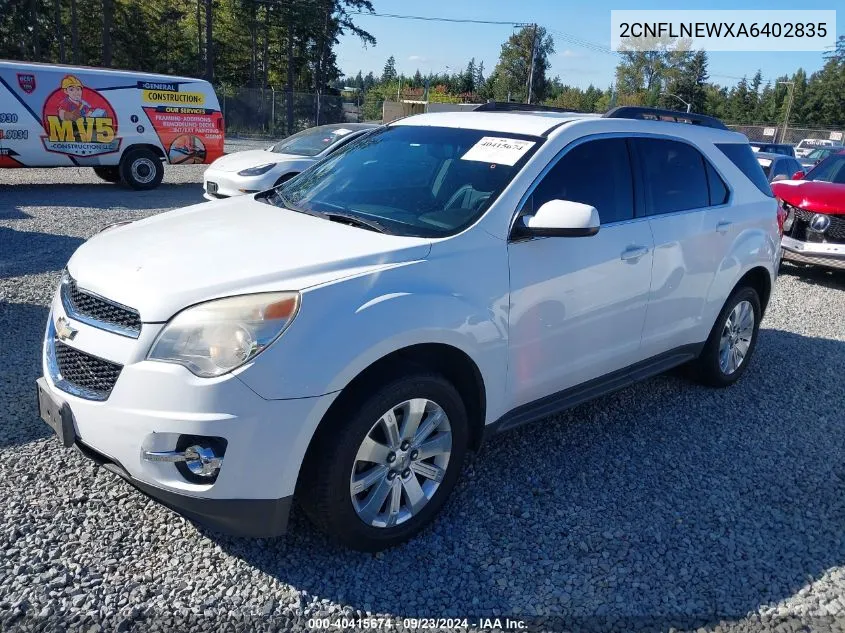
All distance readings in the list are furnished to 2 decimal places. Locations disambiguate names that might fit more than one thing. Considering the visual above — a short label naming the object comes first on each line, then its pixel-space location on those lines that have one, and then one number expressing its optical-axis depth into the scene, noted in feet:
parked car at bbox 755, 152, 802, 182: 40.77
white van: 41.16
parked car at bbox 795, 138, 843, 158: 116.16
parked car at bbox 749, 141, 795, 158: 58.11
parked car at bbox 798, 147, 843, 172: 69.24
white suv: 8.29
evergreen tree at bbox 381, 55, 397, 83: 405.82
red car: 28.66
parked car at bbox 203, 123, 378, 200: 35.42
